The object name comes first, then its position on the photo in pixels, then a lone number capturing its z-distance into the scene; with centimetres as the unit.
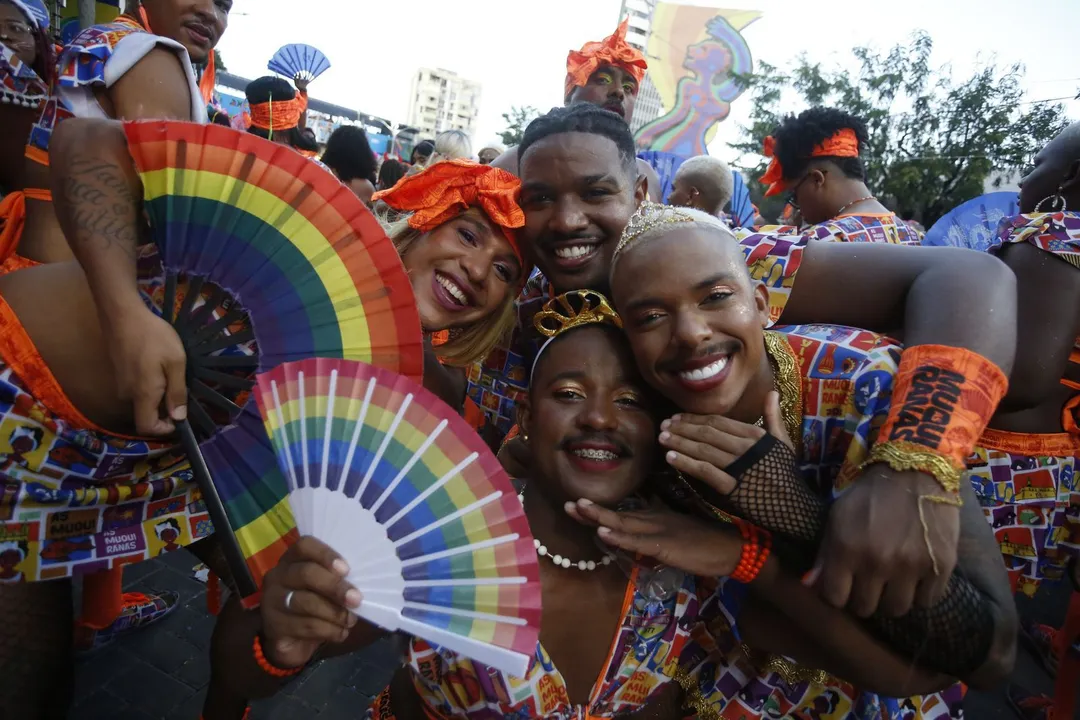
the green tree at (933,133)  1381
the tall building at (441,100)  10662
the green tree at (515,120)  3196
